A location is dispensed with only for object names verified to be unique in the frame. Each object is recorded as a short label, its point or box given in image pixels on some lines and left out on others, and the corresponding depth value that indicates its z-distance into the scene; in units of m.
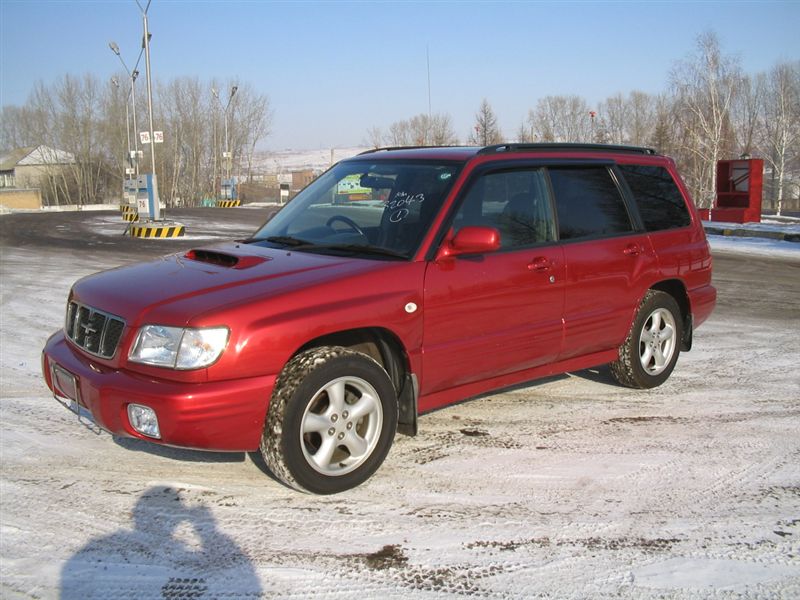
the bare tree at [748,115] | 64.69
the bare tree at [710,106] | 36.31
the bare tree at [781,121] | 55.62
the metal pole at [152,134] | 22.75
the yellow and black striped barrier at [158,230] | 21.91
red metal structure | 25.12
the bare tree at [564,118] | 75.22
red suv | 3.51
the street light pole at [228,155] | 56.72
